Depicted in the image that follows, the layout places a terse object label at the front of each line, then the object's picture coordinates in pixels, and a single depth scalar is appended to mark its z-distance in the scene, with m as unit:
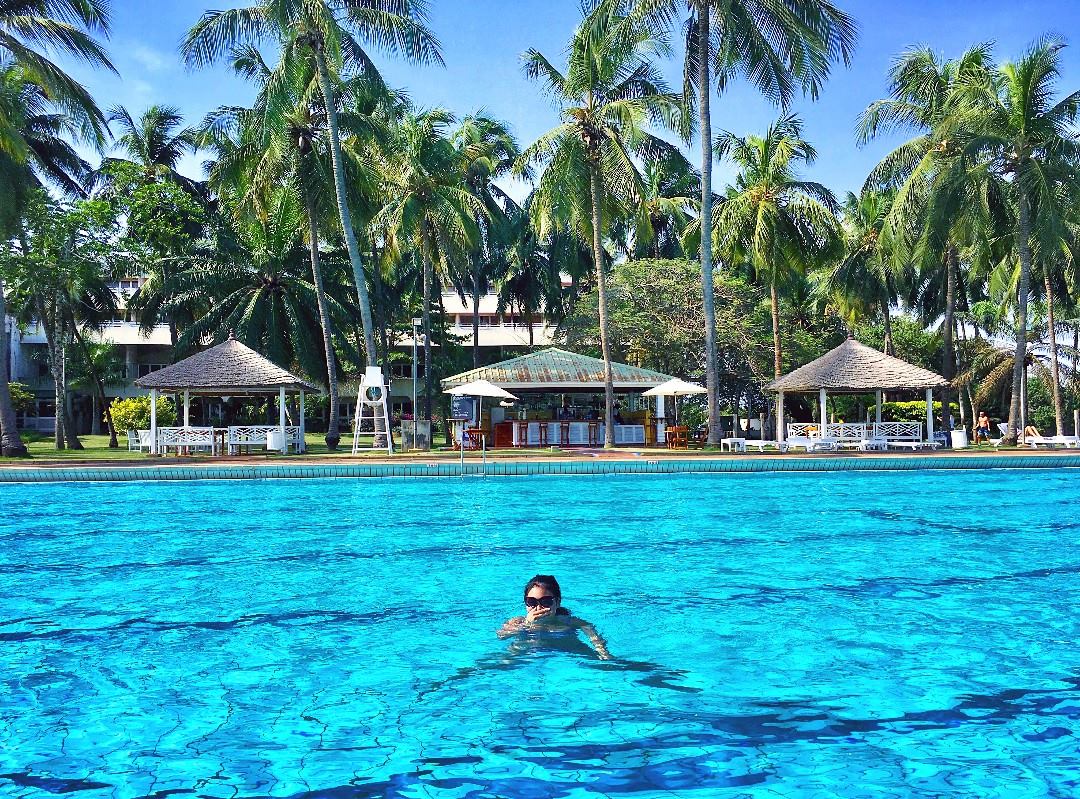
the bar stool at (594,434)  28.28
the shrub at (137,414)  35.00
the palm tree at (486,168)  36.16
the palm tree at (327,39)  23.69
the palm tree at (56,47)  20.83
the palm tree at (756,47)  23.25
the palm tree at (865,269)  34.75
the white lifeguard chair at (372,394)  23.69
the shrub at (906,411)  40.75
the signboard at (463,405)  33.79
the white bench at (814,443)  23.49
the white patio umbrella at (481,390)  25.80
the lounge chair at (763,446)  23.67
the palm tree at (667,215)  40.81
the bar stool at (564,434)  28.10
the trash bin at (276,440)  24.86
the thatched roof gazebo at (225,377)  25.42
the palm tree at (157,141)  36.59
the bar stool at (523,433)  28.31
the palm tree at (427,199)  28.34
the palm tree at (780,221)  27.95
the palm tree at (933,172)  25.64
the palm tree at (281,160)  26.46
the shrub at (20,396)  37.88
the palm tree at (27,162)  22.17
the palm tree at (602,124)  24.59
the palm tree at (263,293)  33.06
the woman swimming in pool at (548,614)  6.09
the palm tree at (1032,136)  24.75
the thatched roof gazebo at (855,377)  25.22
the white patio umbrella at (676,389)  26.08
